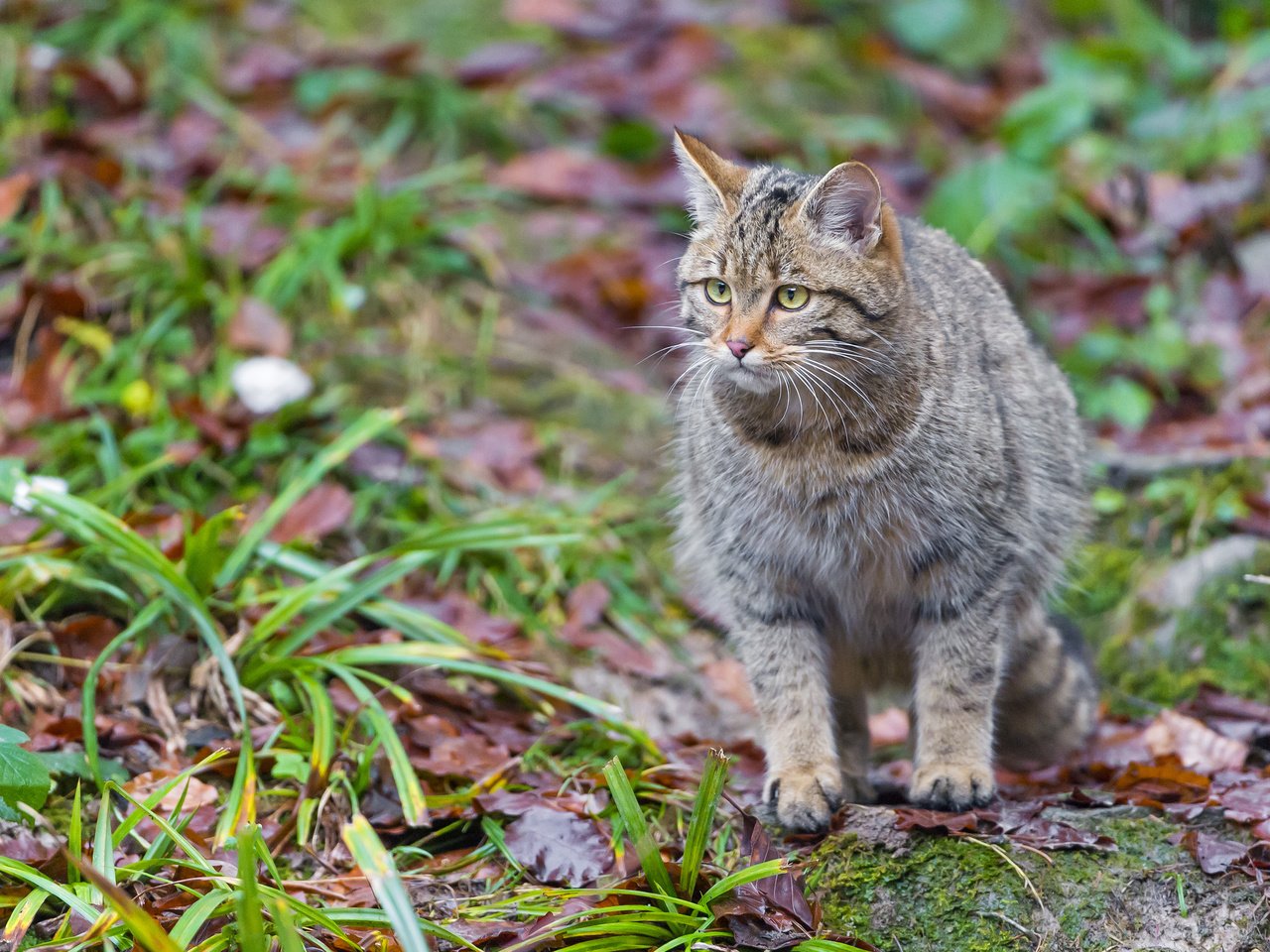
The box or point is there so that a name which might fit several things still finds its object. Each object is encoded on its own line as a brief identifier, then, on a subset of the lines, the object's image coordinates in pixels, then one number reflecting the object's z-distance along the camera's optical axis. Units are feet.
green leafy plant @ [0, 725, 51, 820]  17.54
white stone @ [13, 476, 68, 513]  23.45
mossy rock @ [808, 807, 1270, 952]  17.67
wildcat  19.80
